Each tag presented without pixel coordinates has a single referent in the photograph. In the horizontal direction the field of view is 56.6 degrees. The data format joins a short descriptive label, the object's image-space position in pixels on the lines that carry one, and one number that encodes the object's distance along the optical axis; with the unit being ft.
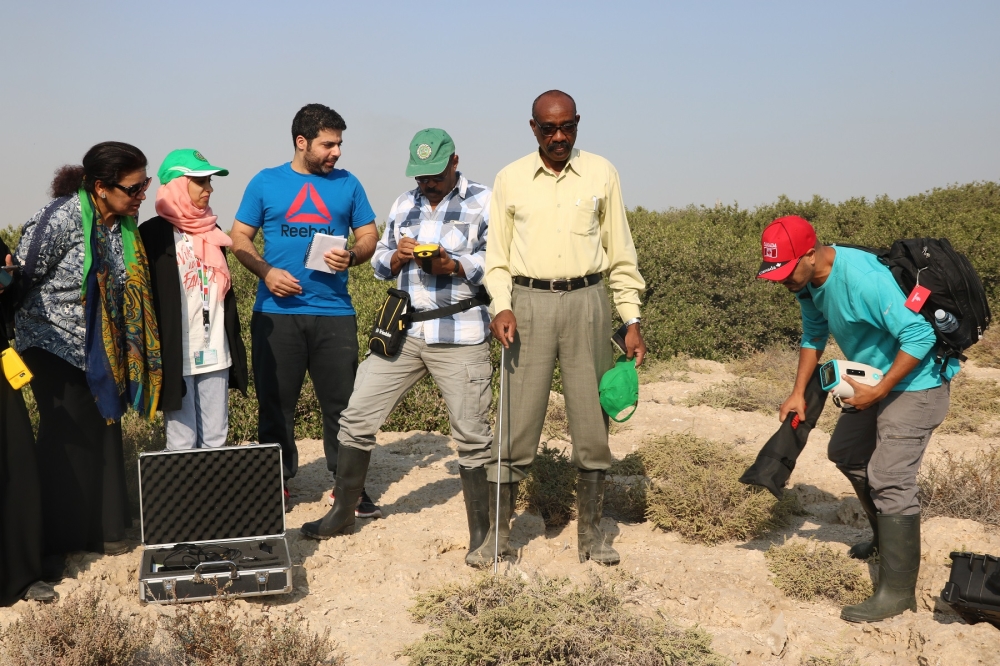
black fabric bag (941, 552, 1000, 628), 12.56
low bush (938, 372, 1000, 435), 24.82
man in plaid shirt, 15.49
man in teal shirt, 13.20
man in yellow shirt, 14.53
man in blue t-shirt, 17.01
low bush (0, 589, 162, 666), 10.82
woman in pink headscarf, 14.75
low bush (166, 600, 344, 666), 11.33
